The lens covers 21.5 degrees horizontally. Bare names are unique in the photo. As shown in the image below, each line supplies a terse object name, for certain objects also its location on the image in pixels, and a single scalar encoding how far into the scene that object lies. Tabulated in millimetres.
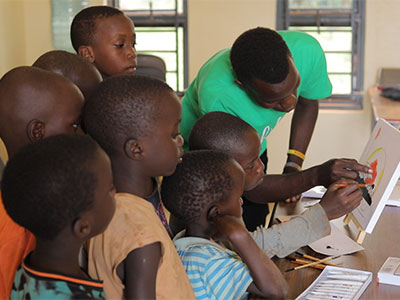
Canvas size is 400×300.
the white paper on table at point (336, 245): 2365
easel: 2425
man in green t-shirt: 2450
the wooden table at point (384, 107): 3990
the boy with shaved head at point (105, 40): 2694
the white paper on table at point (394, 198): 2735
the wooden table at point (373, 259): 2146
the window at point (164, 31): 5922
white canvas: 2422
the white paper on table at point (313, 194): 2869
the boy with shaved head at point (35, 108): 2047
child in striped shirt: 2075
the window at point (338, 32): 5740
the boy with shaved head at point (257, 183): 2311
